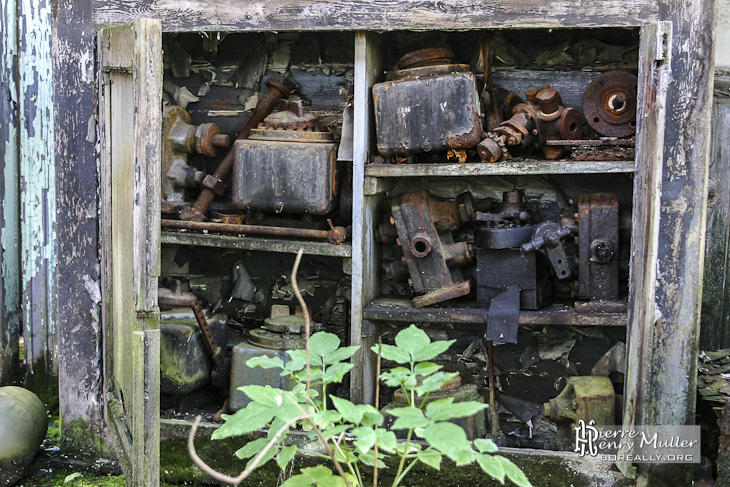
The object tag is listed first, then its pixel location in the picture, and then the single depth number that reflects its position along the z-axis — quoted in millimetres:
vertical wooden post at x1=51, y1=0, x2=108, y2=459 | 2561
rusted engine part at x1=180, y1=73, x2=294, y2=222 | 3033
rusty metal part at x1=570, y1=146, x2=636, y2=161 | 2490
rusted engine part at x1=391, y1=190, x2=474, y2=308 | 2736
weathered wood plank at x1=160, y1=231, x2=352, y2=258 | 2703
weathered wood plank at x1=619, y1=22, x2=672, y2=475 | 2199
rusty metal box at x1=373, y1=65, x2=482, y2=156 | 2570
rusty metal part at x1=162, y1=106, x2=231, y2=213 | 3039
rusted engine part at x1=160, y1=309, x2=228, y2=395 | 2840
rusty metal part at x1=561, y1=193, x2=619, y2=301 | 2611
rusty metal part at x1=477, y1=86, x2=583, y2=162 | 2615
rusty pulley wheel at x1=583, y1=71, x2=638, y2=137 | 2637
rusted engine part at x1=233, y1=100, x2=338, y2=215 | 2791
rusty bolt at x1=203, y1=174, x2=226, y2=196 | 3002
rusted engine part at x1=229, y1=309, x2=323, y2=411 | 2732
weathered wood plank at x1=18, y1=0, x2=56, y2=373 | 3088
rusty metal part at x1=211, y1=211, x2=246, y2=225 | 2969
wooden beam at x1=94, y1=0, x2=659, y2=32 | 2281
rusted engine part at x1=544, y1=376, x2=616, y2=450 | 2502
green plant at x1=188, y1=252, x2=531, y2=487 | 1174
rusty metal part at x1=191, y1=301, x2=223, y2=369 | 2797
